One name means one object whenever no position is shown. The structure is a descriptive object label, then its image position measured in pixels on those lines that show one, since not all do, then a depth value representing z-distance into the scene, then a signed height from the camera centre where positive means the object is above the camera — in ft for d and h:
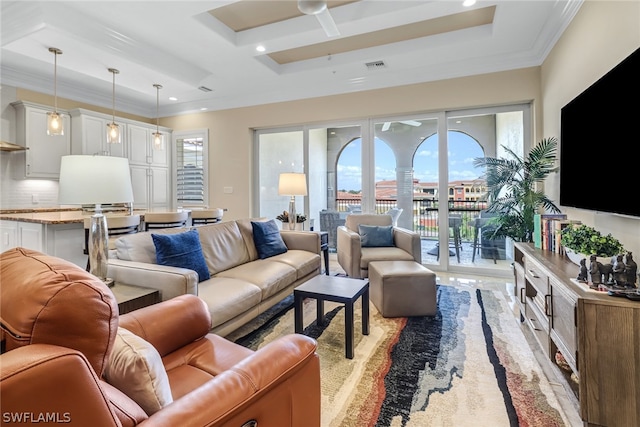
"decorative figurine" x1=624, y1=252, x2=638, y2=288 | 4.90 -1.02
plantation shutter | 20.20 +2.71
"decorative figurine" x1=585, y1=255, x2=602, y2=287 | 5.09 -1.05
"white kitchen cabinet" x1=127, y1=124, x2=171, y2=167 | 18.56 +4.13
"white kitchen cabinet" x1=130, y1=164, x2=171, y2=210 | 18.86 +1.67
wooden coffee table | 6.93 -1.96
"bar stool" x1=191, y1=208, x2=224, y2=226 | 13.83 -0.15
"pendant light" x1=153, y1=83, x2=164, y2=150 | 15.83 +3.88
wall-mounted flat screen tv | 5.63 +1.42
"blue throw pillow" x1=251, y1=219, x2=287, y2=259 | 10.99 -1.03
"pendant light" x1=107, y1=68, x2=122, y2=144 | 13.58 +3.60
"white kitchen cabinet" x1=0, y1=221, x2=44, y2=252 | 10.12 -0.71
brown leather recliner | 1.72 -1.06
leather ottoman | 9.12 -2.44
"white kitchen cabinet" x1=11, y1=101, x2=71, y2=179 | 14.57 +3.54
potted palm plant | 10.46 +0.72
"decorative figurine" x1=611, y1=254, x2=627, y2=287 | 4.93 -1.04
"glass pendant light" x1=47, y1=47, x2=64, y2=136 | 11.79 +3.51
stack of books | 7.74 -0.55
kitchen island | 9.97 -0.67
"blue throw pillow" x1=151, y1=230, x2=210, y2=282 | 7.46 -0.96
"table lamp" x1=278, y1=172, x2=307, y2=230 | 13.53 +1.10
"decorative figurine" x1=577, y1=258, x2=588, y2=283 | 5.37 -1.10
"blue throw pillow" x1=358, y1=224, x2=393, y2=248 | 12.94 -1.05
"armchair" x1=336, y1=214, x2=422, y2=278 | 11.46 -1.56
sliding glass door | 14.30 +2.02
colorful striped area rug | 5.24 -3.35
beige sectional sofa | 6.44 -1.55
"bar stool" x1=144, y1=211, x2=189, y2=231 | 11.84 -0.28
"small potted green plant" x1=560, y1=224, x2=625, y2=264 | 5.76 -0.67
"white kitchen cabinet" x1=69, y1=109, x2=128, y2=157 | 16.08 +4.27
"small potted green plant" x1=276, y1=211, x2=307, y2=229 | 14.34 -0.30
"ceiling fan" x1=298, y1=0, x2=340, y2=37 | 8.56 +5.75
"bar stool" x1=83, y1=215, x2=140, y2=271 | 10.08 -0.41
